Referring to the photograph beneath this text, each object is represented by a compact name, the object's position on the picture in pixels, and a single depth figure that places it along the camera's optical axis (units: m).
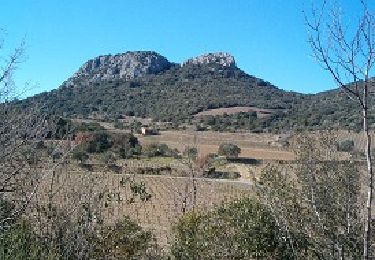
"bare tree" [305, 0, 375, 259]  4.68
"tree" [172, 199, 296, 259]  11.24
